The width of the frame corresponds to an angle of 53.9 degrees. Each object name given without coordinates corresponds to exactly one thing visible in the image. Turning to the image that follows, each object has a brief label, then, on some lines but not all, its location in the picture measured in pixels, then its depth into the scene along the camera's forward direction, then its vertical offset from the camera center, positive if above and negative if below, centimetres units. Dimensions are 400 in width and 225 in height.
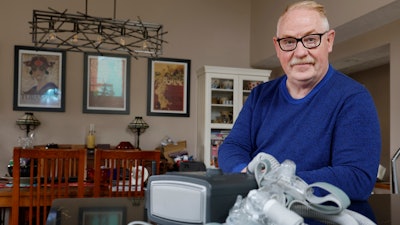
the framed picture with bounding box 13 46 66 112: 427 +44
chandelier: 248 +62
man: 88 +1
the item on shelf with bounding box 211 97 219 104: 461 +26
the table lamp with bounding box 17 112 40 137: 414 -3
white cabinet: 453 +27
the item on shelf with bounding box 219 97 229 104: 464 +26
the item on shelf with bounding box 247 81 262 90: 472 +46
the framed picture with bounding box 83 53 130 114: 450 +43
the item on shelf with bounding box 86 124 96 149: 432 -23
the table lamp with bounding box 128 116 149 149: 449 -5
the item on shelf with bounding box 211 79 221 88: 457 +45
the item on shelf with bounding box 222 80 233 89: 464 +45
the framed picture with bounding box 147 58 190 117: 470 +41
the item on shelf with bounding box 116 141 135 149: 424 -27
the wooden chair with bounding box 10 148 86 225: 218 -40
